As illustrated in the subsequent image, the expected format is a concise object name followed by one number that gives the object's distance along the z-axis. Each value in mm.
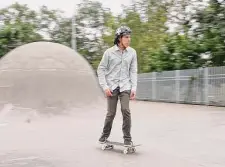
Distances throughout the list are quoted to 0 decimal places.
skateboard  6079
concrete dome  11734
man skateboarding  6152
